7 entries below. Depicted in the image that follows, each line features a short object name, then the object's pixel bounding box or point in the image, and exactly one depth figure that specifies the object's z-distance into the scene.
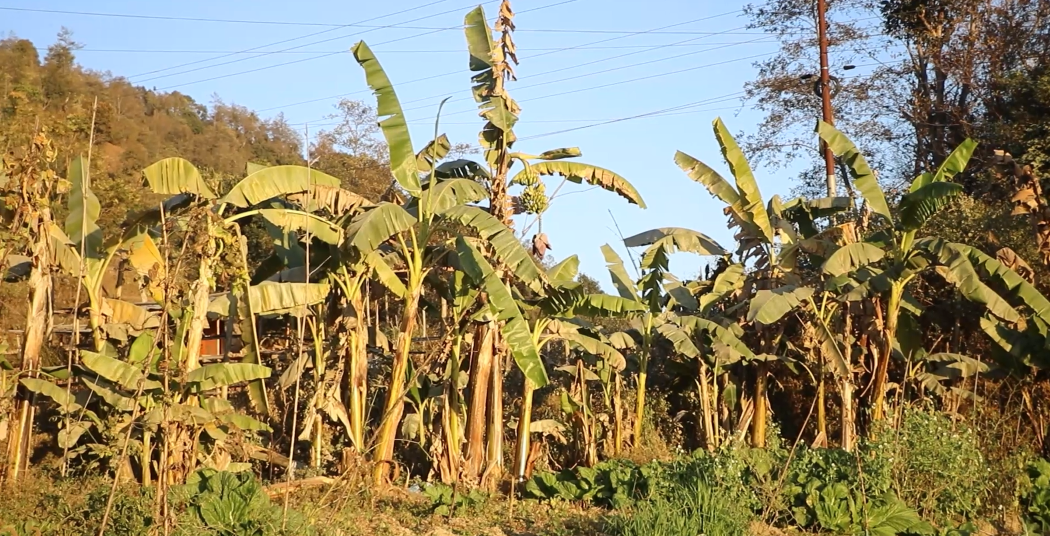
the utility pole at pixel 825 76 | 18.17
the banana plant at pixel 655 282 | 12.70
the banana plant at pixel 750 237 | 12.38
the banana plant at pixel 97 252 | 10.38
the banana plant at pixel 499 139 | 11.26
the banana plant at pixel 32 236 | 9.58
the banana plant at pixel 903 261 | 11.56
